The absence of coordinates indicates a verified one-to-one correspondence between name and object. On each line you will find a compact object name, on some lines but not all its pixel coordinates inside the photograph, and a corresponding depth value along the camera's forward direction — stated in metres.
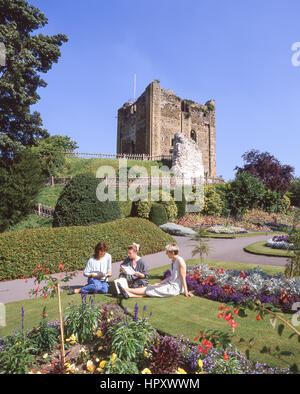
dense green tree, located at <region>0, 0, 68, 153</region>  14.71
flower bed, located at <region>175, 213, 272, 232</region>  20.75
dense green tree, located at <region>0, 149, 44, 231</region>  14.60
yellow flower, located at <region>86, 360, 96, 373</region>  3.22
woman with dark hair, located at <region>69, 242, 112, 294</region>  6.20
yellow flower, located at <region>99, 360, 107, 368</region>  3.13
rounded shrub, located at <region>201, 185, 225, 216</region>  24.27
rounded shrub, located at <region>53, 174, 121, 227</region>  10.73
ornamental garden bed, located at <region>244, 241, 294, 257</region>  10.74
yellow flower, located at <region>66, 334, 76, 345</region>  3.73
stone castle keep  38.41
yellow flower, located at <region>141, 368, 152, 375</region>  3.00
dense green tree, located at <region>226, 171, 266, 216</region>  25.92
